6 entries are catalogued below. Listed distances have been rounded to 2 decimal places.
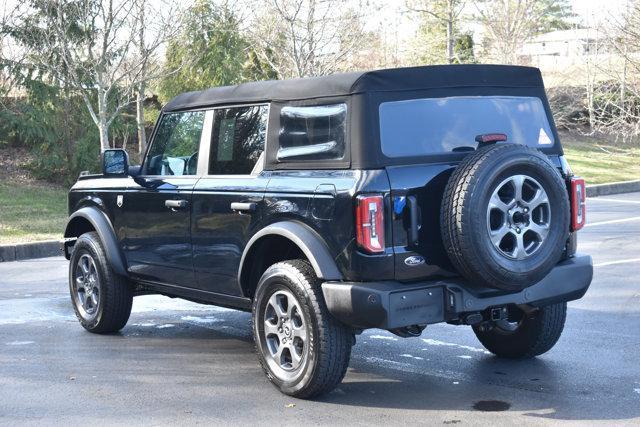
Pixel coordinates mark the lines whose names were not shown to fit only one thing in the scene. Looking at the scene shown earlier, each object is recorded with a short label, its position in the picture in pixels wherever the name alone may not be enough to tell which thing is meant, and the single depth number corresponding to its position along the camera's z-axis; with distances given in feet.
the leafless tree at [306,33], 63.87
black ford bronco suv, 17.03
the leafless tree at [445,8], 81.00
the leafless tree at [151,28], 57.62
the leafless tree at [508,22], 95.35
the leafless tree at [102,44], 57.21
